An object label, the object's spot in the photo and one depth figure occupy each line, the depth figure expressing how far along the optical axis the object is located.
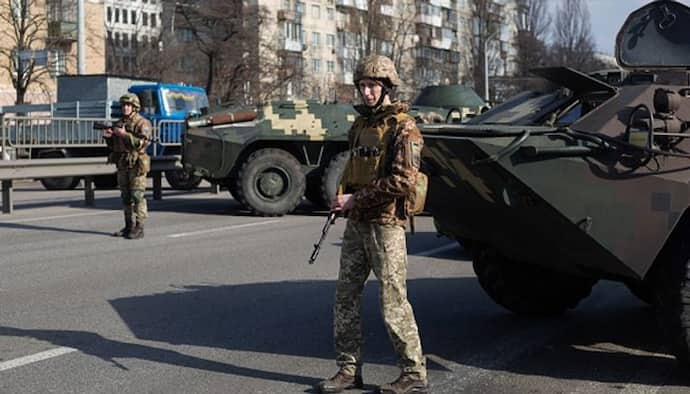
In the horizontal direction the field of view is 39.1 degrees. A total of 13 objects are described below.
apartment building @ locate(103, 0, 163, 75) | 45.06
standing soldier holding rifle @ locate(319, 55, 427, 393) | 4.62
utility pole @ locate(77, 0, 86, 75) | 25.05
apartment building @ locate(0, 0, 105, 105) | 36.56
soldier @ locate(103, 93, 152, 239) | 10.66
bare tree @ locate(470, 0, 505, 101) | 62.16
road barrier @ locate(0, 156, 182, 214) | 13.42
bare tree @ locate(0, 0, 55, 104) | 34.22
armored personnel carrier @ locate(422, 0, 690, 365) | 4.94
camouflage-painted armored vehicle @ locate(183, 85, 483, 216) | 13.30
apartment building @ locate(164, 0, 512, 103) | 43.38
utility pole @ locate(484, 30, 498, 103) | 44.60
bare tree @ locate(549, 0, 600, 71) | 59.62
